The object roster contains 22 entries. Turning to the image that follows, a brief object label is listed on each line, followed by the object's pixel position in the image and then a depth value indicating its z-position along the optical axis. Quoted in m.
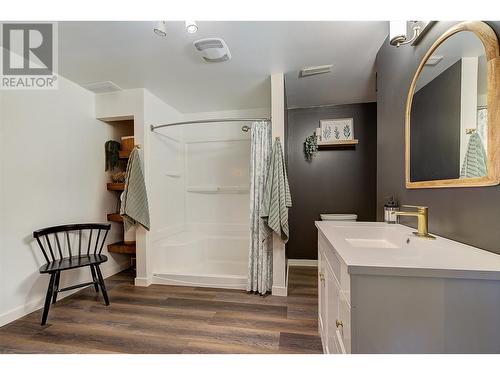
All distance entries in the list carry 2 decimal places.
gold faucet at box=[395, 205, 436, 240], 1.16
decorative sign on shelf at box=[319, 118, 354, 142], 3.04
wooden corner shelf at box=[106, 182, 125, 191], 2.73
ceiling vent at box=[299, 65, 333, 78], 2.13
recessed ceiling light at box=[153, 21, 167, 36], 1.45
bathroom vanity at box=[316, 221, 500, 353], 0.70
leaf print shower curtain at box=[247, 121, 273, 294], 2.31
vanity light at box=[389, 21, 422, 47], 1.23
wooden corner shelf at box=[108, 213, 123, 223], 2.76
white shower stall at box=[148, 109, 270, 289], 2.99
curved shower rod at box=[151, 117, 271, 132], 2.58
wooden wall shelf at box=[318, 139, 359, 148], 2.90
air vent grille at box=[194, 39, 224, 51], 1.65
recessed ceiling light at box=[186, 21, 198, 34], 1.35
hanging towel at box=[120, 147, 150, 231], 2.38
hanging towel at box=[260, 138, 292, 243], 2.17
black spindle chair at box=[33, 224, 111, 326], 1.86
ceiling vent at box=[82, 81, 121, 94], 2.41
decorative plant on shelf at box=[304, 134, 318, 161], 3.05
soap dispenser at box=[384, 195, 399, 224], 1.56
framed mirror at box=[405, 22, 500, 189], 0.86
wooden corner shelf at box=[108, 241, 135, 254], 2.71
